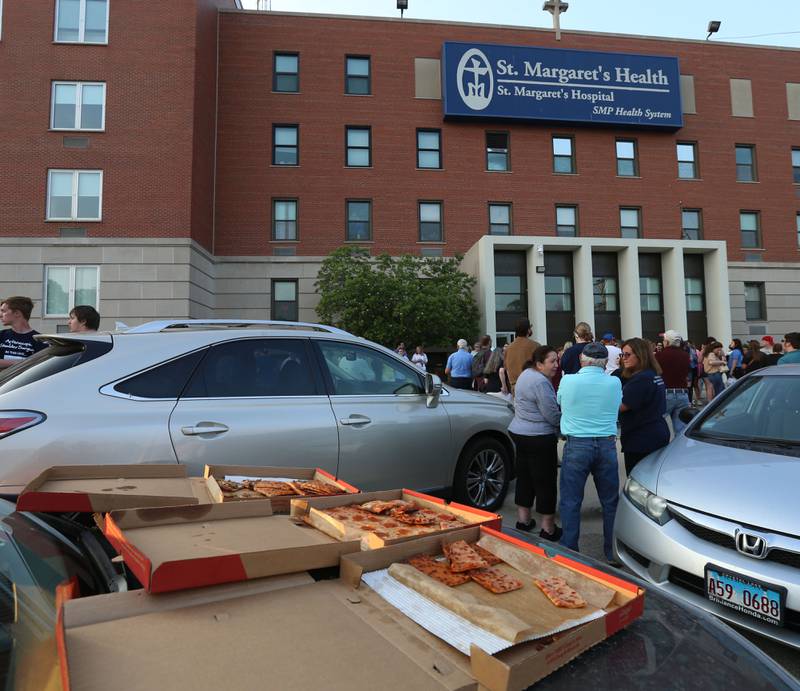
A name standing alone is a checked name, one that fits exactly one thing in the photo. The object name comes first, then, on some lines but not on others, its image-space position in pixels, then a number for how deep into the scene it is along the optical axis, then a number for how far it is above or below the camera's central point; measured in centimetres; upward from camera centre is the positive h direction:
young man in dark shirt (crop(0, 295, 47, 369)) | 520 +45
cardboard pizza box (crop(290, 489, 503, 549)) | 169 -52
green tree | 1806 +254
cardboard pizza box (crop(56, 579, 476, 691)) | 104 -59
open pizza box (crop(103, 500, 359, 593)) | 134 -50
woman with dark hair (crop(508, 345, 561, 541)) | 457 -50
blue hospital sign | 2141 +1201
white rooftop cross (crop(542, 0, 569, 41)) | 2245 +1560
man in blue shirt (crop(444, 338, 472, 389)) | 1227 +17
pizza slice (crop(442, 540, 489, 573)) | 159 -57
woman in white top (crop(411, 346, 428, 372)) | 1559 +50
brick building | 1739 +787
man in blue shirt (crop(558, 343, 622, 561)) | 406 -48
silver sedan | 264 -82
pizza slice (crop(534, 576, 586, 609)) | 141 -60
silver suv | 317 -23
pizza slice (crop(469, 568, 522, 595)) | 150 -60
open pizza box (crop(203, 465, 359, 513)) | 249 -49
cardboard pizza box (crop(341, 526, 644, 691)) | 107 -60
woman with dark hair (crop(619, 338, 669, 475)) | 452 -27
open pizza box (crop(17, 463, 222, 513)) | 195 -46
